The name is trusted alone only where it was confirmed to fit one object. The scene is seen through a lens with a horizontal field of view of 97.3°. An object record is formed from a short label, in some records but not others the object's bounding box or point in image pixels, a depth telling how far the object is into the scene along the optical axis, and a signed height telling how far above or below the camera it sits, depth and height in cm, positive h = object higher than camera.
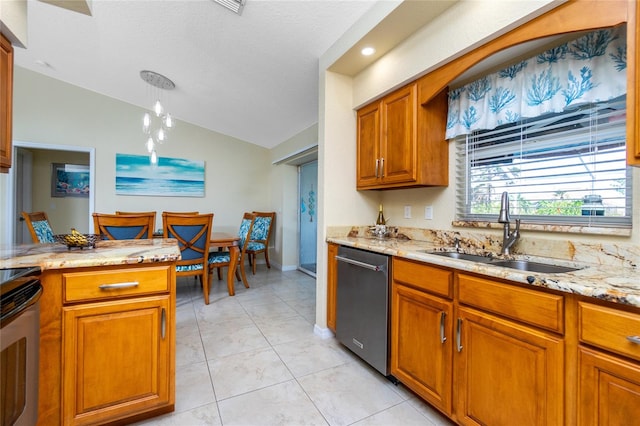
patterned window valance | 134 +74
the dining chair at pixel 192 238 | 312 -31
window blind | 140 +27
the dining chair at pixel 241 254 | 371 -58
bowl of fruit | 158 -18
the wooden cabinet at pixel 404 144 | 205 +54
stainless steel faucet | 163 -9
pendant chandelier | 333 +167
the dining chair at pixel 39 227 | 290 -18
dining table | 361 -49
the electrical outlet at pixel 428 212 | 229 +1
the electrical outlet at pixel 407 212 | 249 +1
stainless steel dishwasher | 185 -67
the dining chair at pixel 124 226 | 274 -15
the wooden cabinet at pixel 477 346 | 108 -62
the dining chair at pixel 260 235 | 470 -40
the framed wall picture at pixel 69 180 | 495 +55
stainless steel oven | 93 -50
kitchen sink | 141 -28
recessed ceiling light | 220 +128
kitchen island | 126 -59
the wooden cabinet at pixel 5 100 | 140 +57
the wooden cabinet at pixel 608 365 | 88 -50
